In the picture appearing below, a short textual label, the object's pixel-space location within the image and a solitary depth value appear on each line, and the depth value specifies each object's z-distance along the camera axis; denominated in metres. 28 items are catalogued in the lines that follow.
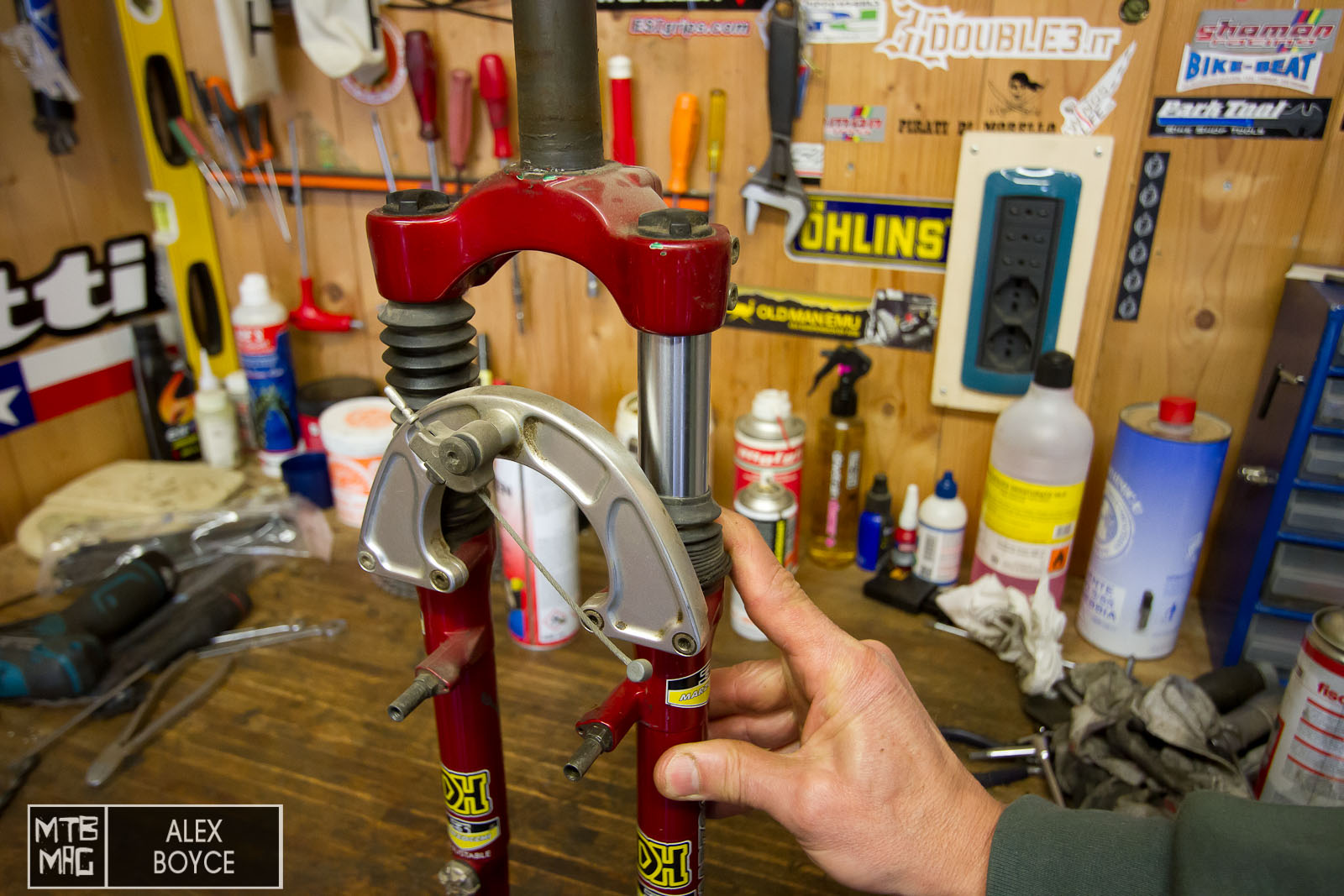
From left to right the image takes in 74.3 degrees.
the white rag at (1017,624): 0.83
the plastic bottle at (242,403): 1.24
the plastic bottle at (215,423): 1.21
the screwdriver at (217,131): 1.17
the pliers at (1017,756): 0.73
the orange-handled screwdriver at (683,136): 0.95
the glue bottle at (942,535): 0.97
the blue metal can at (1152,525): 0.82
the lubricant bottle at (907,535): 1.01
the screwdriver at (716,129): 0.95
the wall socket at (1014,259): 0.87
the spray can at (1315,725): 0.63
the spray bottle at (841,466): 0.98
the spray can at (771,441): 0.95
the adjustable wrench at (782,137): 0.89
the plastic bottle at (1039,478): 0.88
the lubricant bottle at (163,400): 1.21
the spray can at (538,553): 0.86
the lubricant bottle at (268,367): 1.19
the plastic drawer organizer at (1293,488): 0.75
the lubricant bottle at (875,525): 1.00
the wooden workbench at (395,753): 0.68
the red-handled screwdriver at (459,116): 1.03
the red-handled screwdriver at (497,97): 1.01
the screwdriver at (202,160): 1.18
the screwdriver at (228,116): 1.14
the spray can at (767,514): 0.91
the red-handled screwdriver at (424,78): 1.03
